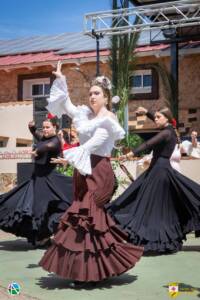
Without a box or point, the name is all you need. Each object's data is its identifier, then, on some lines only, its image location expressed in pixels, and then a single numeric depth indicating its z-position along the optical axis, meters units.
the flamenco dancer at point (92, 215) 5.15
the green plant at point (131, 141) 17.22
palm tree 18.00
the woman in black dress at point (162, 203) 7.01
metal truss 16.38
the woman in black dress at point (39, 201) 7.34
